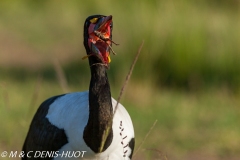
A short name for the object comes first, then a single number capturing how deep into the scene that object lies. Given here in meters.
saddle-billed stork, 7.25
